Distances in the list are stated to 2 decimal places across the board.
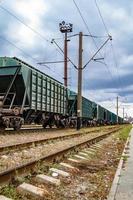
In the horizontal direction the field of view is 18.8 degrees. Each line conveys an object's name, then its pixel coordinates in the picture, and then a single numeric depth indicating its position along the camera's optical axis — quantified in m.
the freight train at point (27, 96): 21.20
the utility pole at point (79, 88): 32.40
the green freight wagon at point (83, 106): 36.28
